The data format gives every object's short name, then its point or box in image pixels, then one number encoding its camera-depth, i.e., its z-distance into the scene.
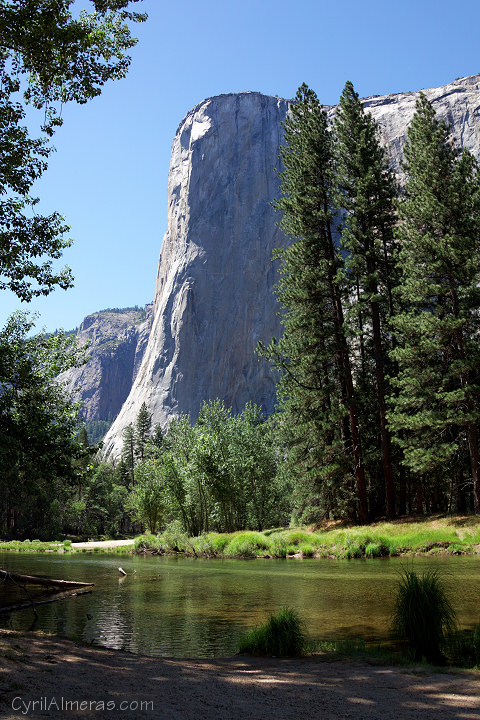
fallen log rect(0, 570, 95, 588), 11.88
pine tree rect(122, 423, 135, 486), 86.56
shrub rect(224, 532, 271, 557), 23.73
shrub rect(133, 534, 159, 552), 32.34
